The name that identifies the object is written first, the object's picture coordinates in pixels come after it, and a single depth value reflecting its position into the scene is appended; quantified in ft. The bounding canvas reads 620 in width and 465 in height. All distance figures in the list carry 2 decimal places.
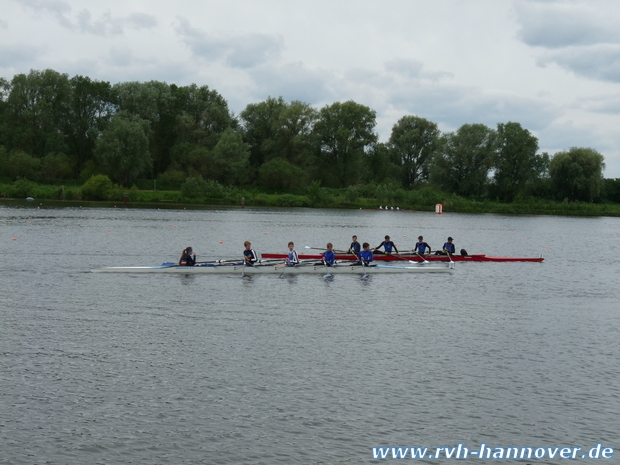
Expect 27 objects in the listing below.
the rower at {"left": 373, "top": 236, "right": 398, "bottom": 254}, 104.99
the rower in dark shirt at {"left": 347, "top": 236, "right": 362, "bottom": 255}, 98.58
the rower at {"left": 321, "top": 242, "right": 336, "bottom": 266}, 89.81
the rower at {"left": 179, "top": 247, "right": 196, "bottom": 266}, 85.15
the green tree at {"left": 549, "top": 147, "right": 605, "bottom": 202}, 299.38
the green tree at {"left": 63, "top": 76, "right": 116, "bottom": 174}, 298.35
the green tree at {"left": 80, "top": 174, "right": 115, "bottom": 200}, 273.13
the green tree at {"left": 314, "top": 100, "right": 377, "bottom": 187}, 325.62
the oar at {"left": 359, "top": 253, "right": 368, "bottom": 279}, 91.37
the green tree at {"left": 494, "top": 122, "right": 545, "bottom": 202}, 301.02
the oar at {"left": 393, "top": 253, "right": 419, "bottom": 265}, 103.45
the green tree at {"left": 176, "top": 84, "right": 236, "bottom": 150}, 309.63
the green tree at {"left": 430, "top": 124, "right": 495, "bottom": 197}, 302.66
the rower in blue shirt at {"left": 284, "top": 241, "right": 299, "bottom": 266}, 88.94
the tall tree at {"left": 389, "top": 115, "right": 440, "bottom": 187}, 365.40
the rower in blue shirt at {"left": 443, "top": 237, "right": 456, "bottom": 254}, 107.02
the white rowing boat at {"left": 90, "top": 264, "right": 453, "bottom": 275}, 85.25
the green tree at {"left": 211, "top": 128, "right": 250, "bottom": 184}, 291.58
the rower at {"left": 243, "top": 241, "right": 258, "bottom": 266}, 86.48
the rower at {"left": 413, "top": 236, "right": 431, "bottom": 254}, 105.55
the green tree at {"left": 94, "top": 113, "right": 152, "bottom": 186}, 270.46
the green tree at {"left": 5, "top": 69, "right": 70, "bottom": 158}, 282.56
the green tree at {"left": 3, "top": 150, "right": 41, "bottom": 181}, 275.80
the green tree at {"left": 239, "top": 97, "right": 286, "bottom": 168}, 326.24
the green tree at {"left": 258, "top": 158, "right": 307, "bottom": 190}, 307.58
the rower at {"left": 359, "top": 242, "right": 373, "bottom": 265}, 92.79
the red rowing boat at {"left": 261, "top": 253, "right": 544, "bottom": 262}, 101.96
